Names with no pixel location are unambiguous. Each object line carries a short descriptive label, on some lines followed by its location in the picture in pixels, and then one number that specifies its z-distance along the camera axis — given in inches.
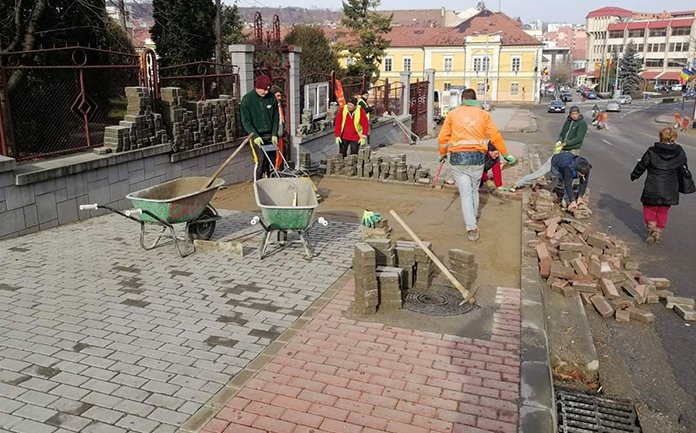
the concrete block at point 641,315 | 235.8
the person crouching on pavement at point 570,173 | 398.4
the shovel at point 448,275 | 222.7
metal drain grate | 162.4
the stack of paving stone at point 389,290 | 214.7
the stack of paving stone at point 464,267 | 233.6
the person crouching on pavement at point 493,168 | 418.2
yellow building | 2839.6
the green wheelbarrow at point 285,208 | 259.1
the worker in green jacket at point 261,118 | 355.6
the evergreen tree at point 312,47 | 1343.8
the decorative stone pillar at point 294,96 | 553.6
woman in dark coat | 329.4
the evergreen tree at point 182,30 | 834.2
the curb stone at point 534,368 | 146.7
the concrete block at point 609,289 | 250.8
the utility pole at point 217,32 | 905.1
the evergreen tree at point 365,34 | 1828.2
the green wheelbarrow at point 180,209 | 261.3
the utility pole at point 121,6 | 649.4
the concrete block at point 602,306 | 240.7
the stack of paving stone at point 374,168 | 477.1
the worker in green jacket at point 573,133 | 404.2
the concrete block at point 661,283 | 263.8
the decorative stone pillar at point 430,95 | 1143.6
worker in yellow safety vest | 510.3
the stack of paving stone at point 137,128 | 363.9
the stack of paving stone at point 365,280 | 207.3
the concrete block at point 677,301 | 248.8
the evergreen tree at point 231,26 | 1356.4
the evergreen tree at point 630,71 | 3356.3
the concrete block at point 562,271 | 261.9
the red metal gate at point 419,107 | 1042.7
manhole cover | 216.1
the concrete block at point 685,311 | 237.8
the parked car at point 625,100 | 2857.3
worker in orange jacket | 301.1
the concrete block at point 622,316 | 238.5
